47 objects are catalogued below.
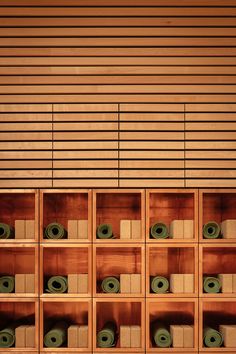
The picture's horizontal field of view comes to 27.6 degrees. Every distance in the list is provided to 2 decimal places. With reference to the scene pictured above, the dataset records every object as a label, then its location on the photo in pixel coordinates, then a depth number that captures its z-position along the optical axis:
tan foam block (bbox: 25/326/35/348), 4.57
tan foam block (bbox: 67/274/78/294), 4.59
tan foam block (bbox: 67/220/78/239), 4.63
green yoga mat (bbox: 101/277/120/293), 4.62
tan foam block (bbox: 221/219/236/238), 4.60
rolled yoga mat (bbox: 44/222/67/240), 4.64
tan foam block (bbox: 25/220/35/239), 4.61
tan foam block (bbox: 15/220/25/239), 4.62
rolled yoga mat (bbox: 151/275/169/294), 4.61
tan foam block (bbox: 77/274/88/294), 4.59
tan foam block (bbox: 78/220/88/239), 4.62
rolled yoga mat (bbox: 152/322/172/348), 4.55
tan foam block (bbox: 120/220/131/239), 4.62
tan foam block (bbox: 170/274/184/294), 4.57
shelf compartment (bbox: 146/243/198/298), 4.97
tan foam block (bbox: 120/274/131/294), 4.58
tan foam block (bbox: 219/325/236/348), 4.54
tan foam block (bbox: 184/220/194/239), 4.62
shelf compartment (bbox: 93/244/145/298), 5.00
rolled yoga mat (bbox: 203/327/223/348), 4.57
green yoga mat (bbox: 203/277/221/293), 4.61
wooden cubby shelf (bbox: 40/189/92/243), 5.00
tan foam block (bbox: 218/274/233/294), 4.60
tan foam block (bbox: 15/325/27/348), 4.56
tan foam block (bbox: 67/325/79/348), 4.54
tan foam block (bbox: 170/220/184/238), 4.62
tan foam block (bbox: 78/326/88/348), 4.54
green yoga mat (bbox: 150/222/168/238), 4.64
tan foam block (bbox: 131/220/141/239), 4.62
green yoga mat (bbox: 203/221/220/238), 4.65
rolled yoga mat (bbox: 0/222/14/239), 4.65
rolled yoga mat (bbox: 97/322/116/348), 4.56
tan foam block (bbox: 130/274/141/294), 4.57
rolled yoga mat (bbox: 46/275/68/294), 4.62
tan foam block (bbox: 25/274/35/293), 4.59
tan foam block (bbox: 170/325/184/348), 4.55
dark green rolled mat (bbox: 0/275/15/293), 4.62
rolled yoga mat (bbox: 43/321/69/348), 4.53
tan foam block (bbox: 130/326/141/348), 4.54
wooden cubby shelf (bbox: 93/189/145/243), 5.00
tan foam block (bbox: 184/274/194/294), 4.58
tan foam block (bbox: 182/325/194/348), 4.54
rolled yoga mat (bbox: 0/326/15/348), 4.55
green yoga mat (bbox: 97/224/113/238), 4.64
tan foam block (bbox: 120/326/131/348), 4.54
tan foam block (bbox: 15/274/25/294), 4.59
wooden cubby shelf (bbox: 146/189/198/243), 4.97
